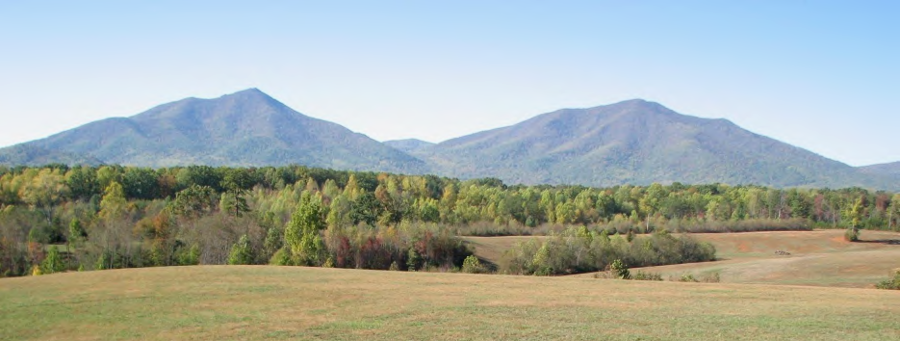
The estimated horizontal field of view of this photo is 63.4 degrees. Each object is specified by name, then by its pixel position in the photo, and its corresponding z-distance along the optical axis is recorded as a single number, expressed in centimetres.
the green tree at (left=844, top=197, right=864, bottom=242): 12583
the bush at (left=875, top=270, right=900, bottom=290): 5220
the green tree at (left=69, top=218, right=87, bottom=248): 8850
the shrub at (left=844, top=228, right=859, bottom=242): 12231
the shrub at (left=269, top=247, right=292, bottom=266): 8075
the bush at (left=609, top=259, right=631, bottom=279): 6375
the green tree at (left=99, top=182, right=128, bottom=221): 10155
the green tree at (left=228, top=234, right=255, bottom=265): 7936
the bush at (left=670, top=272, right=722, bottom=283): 5973
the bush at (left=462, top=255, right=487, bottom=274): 8044
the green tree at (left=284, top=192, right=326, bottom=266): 8200
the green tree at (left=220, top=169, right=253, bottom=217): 10938
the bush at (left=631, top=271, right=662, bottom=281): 6046
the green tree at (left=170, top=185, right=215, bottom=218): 10544
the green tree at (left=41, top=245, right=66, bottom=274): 7525
